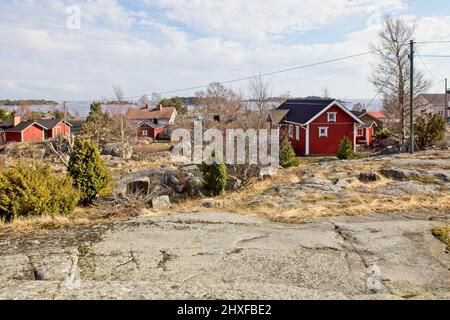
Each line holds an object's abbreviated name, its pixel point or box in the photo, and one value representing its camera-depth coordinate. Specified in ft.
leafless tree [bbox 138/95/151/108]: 302.90
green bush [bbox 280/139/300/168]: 70.03
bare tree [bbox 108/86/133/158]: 126.49
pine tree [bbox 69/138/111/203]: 47.80
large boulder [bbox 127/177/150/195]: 52.90
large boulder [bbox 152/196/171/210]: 40.88
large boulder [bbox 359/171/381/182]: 51.05
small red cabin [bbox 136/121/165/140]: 177.37
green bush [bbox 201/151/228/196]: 50.39
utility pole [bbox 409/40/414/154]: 69.03
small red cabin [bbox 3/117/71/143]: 158.30
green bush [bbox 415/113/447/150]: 84.28
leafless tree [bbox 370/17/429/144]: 90.27
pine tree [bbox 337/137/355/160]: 81.76
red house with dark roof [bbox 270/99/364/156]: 95.86
